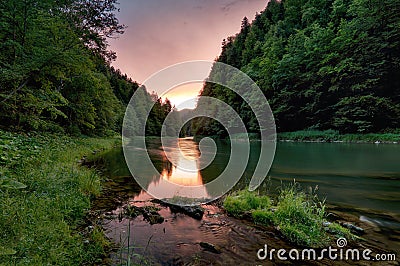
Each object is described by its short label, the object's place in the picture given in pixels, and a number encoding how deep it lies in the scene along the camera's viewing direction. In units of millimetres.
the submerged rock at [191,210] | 5846
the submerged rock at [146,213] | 5493
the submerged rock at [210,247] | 4191
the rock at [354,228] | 4926
